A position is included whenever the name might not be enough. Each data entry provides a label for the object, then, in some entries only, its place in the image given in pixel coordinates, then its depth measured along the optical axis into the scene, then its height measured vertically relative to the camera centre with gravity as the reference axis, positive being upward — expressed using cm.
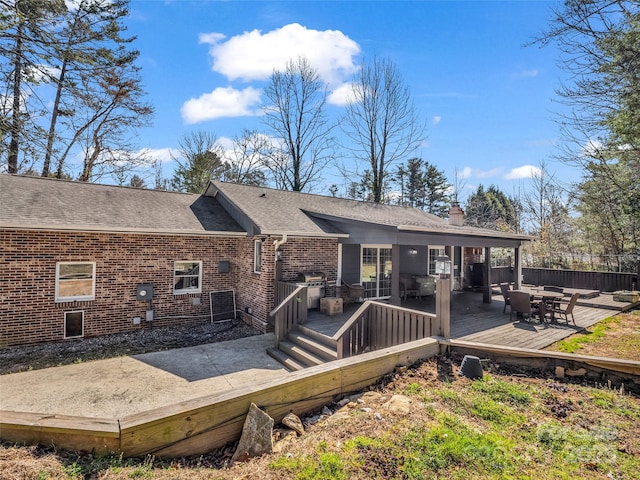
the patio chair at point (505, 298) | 920 -143
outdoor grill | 927 -112
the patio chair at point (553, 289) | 1192 -150
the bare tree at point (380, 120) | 2045 +878
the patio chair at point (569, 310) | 801 -154
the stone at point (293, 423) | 345 -198
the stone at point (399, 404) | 369 -192
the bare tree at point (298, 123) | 2242 +933
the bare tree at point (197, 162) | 2325 +660
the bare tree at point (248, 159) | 2523 +731
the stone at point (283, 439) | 311 -202
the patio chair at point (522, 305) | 834 -147
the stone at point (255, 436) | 303 -190
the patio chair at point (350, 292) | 1020 -145
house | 756 -14
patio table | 819 -144
